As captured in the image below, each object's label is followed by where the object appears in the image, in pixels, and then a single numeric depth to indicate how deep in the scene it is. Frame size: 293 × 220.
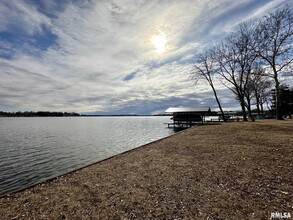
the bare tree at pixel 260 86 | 33.58
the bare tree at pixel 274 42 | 23.70
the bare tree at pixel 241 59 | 28.80
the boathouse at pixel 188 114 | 44.86
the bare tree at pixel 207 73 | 38.77
